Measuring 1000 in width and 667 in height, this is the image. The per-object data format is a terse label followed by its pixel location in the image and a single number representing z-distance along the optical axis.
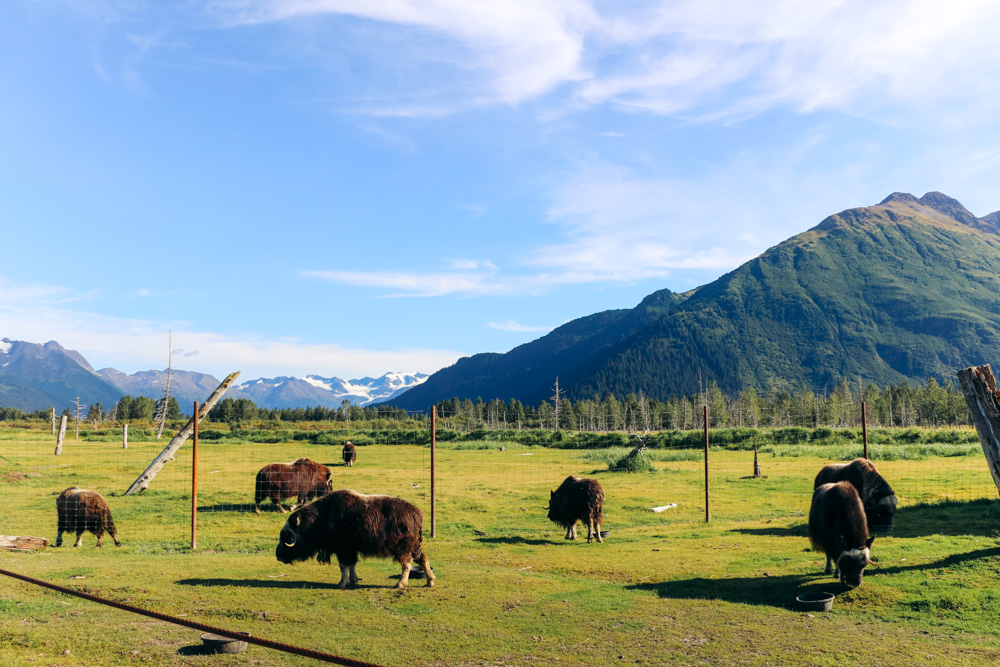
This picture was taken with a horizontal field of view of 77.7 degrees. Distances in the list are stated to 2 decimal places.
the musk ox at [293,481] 25.33
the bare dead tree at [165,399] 33.66
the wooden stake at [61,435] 46.01
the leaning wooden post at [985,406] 14.98
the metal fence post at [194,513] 17.44
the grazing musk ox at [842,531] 12.80
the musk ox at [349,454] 44.43
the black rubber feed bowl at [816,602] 11.75
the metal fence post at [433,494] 19.02
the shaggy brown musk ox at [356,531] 13.11
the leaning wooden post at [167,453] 25.01
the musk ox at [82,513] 17.95
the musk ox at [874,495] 18.73
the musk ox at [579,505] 19.98
